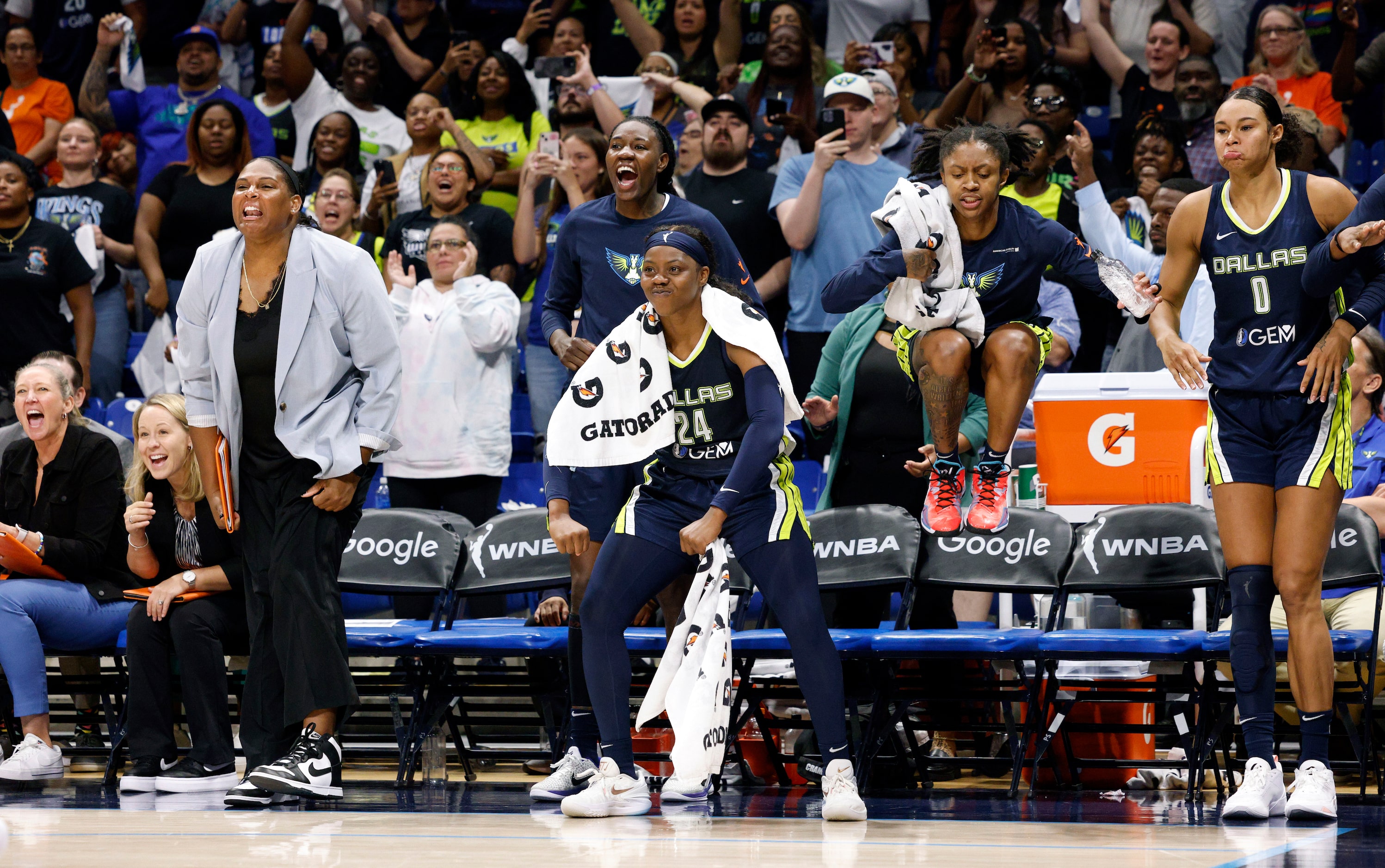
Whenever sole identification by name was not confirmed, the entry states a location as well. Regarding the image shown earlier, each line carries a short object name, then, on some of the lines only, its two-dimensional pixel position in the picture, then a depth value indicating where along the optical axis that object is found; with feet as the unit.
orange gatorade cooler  42.09
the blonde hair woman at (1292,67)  59.21
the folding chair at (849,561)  38.22
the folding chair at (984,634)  35.63
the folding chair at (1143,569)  36.73
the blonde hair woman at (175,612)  38.45
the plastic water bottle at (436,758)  40.63
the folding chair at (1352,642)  34.65
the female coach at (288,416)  34.35
